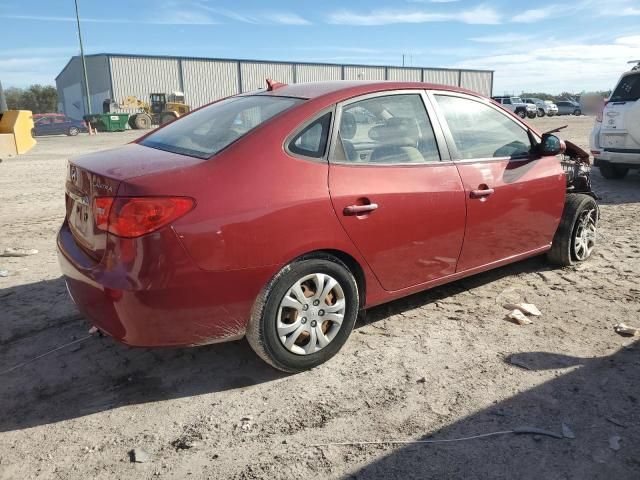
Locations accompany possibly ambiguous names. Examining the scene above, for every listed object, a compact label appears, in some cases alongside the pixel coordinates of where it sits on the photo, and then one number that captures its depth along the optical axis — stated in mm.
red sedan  2705
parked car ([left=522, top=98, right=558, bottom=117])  48281
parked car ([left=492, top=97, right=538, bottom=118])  43594
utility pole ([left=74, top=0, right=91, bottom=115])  40038
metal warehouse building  48812
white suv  8461
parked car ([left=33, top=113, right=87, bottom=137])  33406
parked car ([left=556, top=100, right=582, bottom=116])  52281
